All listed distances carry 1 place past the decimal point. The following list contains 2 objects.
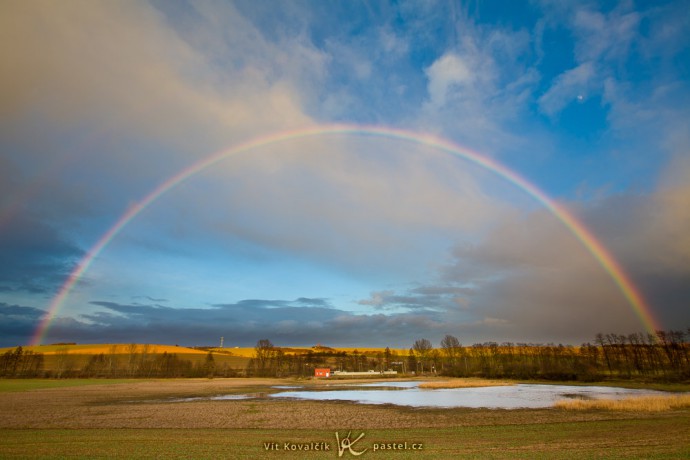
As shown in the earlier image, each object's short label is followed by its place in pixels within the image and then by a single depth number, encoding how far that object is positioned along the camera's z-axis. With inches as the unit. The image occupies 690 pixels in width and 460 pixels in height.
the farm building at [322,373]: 5787.4
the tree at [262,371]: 6314.5
